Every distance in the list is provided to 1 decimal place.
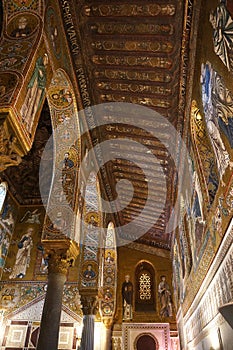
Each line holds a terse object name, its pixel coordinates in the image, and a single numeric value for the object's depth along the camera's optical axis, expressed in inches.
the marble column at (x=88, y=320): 320.5
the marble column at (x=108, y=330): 470.3
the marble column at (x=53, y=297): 205.9
